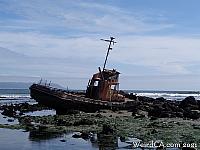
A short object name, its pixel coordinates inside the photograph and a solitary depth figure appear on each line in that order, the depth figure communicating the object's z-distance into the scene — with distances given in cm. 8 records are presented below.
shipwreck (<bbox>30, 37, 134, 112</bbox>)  2846
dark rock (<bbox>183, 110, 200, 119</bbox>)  2646
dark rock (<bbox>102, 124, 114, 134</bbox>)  1909
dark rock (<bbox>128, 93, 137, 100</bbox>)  3801
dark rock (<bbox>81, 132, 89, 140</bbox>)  1840
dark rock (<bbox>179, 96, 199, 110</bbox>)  3436
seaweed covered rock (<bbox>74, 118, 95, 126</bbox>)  2217
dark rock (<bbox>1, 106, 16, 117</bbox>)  3075
